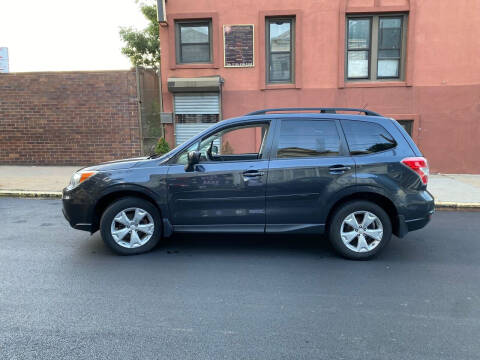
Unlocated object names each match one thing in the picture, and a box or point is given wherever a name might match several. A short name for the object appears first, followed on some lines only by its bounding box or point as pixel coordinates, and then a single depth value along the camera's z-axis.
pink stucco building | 10.48
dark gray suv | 4.38
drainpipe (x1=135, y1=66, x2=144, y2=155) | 11.73
